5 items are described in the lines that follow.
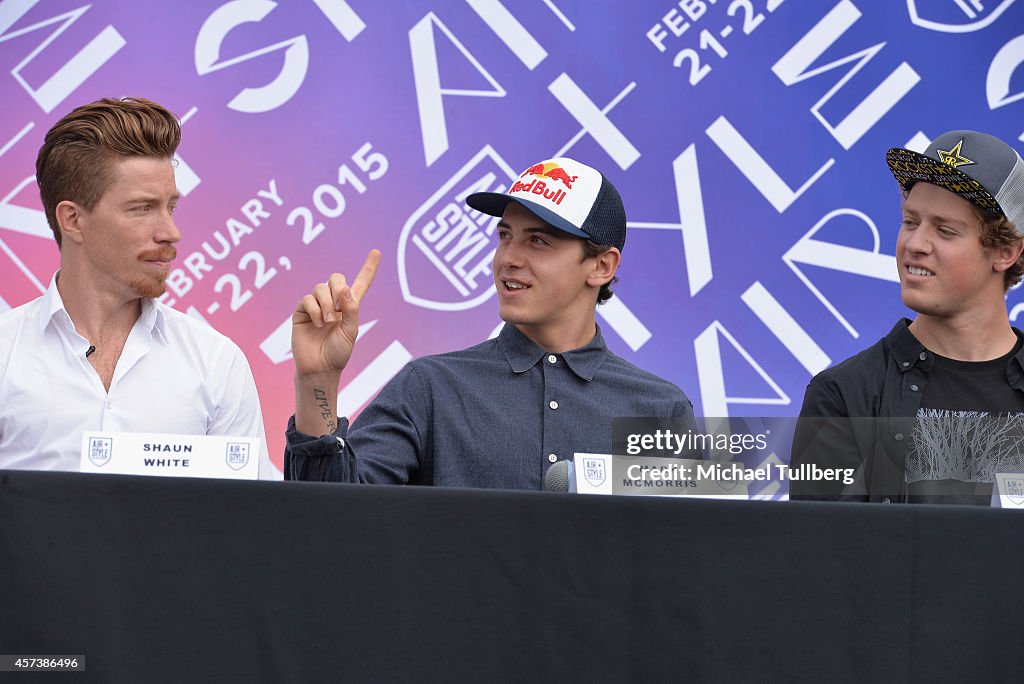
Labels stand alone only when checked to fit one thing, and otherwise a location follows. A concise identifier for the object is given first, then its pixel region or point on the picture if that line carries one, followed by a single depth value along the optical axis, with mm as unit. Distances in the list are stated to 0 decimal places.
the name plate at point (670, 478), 6063
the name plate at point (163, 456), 6045
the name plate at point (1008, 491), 6091
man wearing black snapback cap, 6554
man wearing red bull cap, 6557
